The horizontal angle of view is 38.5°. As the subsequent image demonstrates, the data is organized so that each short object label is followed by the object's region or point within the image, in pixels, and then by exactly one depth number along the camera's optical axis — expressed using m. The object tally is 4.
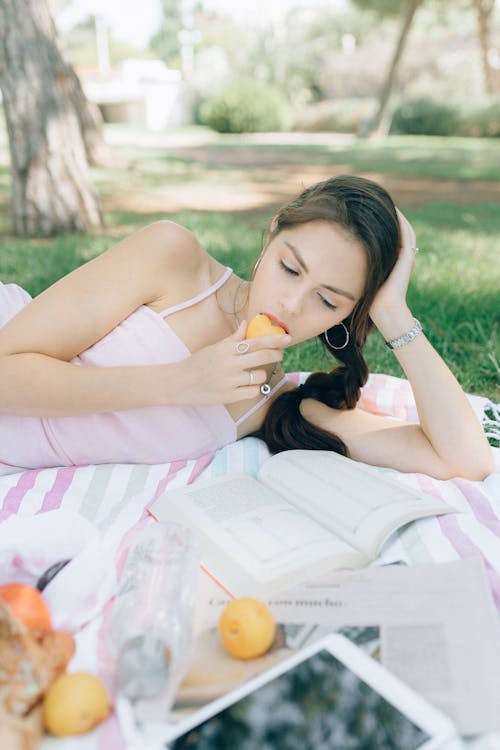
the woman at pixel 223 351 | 2.09
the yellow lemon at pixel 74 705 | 1.29
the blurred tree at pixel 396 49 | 17.89
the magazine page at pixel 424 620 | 1.36
